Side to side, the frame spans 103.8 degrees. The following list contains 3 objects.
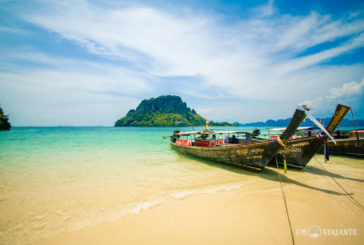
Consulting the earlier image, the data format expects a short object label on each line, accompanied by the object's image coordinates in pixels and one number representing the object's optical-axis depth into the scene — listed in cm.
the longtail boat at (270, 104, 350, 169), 871
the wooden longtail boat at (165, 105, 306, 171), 662
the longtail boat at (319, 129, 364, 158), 1302
